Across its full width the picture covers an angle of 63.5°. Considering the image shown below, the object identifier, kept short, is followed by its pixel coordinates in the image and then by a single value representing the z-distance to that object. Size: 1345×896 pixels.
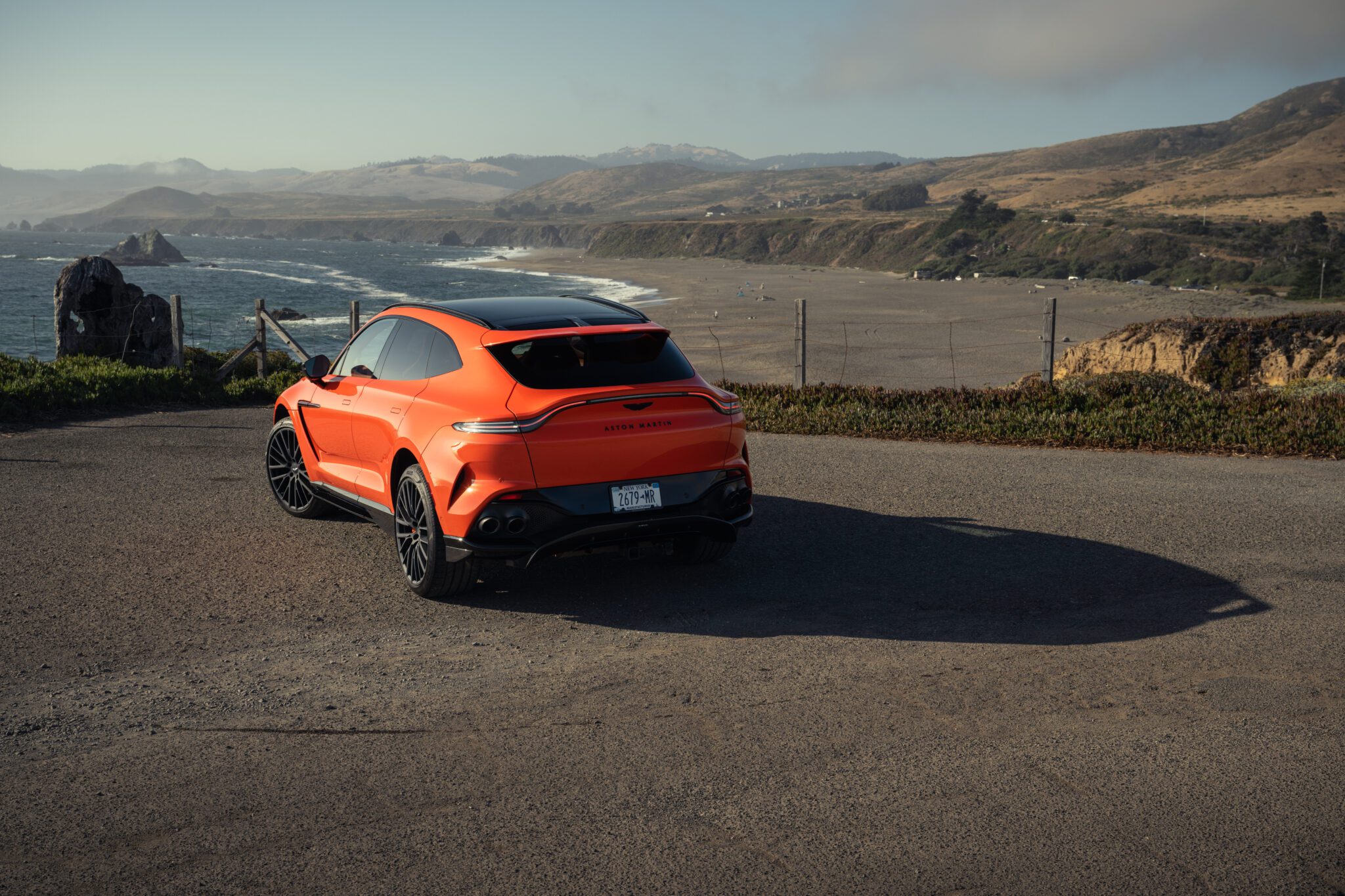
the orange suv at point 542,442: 6.33
